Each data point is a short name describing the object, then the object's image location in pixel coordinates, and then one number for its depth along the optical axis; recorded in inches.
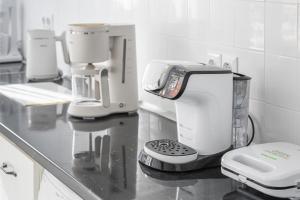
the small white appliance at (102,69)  92.9
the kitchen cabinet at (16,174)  84.7
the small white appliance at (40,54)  124.7
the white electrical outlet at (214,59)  87.7
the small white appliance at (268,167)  66.7
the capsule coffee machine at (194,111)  74.0
